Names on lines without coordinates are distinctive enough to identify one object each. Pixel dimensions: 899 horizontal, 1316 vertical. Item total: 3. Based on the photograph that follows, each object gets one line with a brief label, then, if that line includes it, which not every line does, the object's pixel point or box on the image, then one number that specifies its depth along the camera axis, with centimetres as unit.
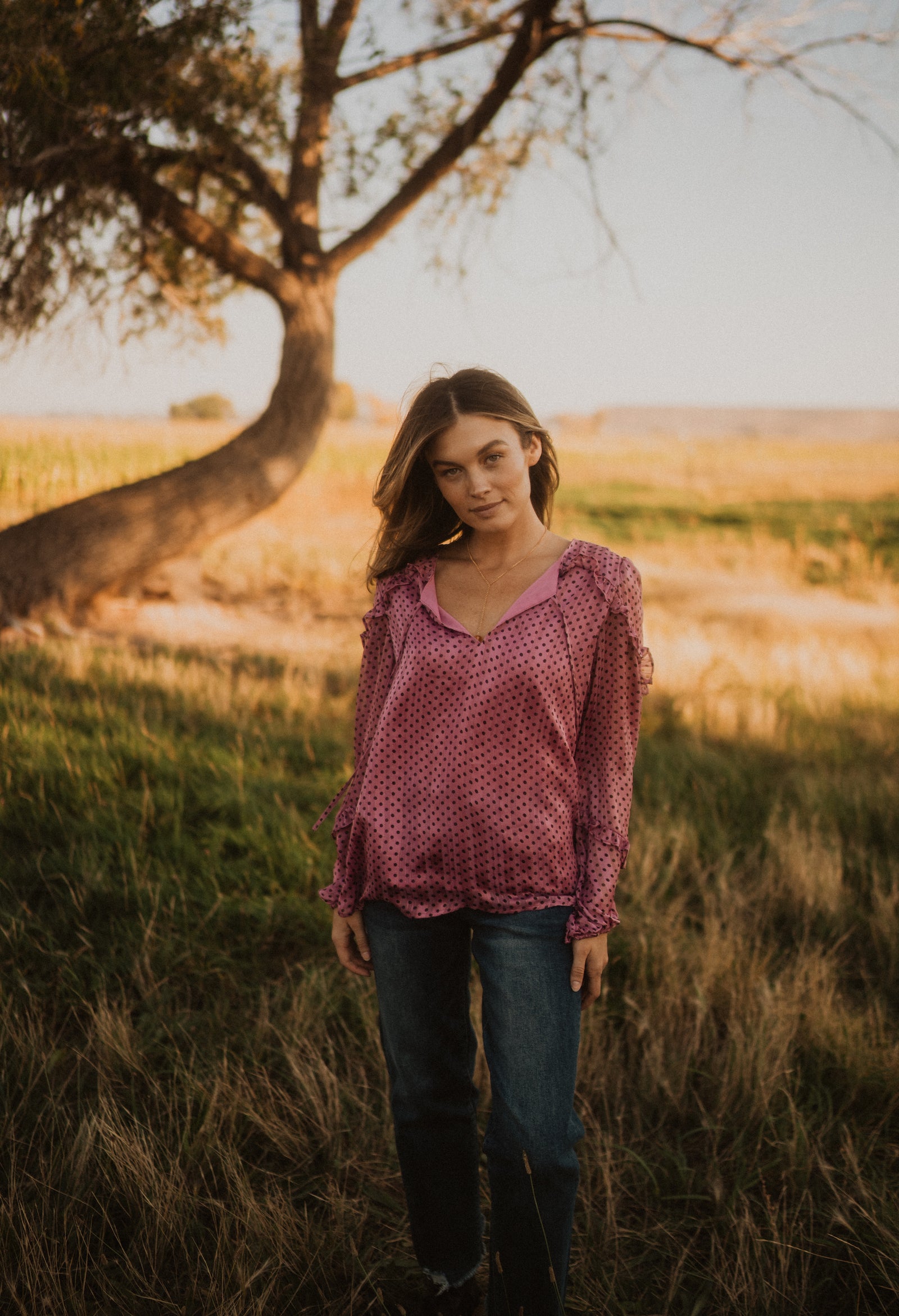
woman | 182
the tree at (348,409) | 5580
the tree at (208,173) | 659
